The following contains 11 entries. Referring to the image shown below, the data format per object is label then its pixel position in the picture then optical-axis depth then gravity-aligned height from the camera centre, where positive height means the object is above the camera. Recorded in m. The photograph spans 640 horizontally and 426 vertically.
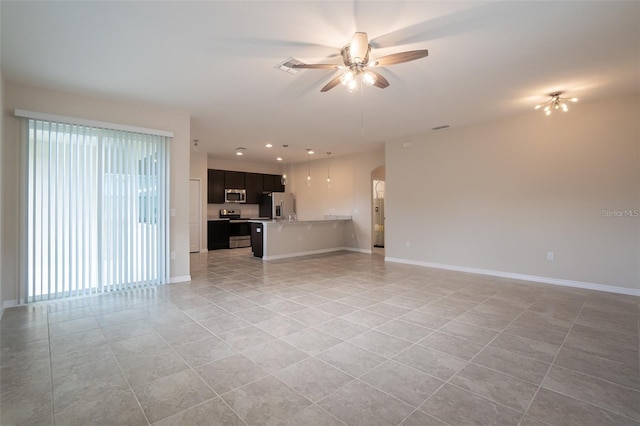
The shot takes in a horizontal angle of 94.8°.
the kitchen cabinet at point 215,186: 8.74 +0.88
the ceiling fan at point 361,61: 2.43 +1.33
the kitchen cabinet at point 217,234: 8.55 -0.56
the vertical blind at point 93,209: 3.71 +0.10
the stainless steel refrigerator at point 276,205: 9.71 +0.32
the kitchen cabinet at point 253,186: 9.57 +0.95
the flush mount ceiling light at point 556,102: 4.05 +1.55
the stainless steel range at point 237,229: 8.99 -0.44
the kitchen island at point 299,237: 7.08 -0.59
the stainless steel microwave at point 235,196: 9.09 +0.61
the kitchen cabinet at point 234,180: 9.09 +1.11
